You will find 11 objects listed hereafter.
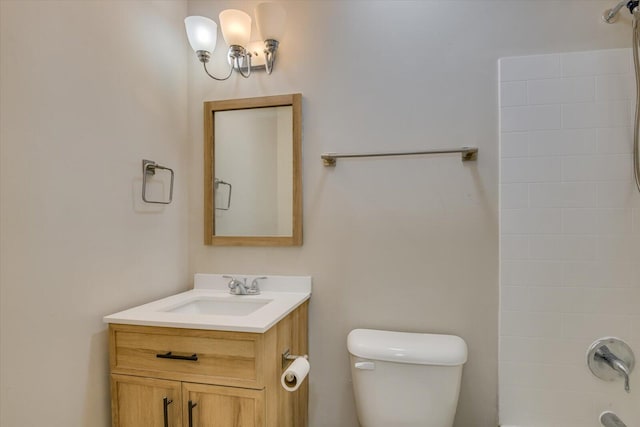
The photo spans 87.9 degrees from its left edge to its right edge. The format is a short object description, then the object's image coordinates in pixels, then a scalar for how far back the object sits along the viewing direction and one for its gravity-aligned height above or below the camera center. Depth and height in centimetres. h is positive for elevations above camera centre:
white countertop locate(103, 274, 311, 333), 111 -37
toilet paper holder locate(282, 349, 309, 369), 126 -56
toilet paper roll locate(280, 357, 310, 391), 114 -56
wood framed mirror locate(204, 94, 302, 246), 158 +21
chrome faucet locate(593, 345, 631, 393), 123 -57
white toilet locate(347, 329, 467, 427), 124 -64
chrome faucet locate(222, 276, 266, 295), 154 -35
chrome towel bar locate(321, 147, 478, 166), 138 +26
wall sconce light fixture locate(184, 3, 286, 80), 146 +82
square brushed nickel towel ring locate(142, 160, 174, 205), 141 +19
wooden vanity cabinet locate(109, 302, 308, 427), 109 -56
